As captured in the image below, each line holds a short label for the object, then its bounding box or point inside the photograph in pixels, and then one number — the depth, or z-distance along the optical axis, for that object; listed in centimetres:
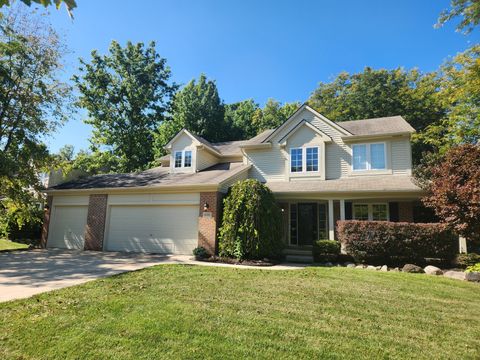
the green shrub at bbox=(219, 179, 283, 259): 1205
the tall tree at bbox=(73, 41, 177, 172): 2989
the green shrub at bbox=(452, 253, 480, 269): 1068
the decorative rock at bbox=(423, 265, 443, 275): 996
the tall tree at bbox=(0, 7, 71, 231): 1600
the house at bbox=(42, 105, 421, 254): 1384
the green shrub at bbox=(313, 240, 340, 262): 1259
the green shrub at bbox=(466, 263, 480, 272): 926
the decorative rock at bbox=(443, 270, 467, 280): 918
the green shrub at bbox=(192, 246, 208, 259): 1255
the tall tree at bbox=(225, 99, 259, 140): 3356
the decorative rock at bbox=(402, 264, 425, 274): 1026
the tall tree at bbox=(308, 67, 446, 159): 2689
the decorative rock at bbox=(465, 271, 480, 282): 880
